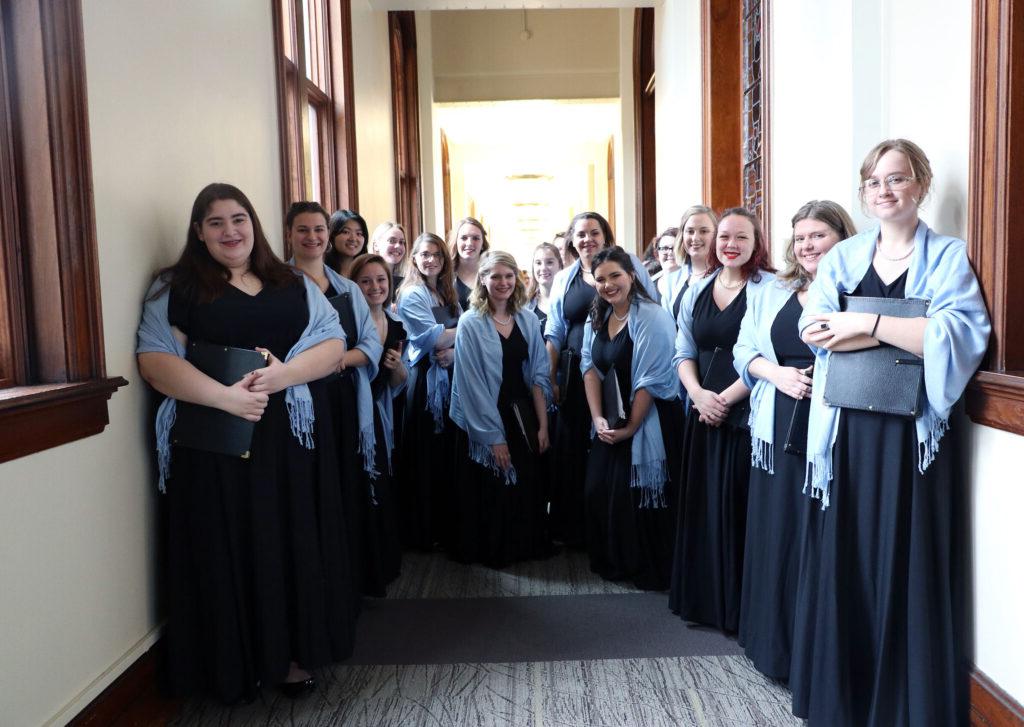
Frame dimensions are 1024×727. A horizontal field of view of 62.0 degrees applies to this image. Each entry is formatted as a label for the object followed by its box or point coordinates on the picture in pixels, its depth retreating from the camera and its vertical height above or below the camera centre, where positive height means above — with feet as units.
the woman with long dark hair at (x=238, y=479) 7.80 -1.67
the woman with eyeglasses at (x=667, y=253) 14.73 +0.57
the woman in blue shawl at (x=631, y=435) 11.16 -1.95
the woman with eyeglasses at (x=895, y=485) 6.49 -1.64
